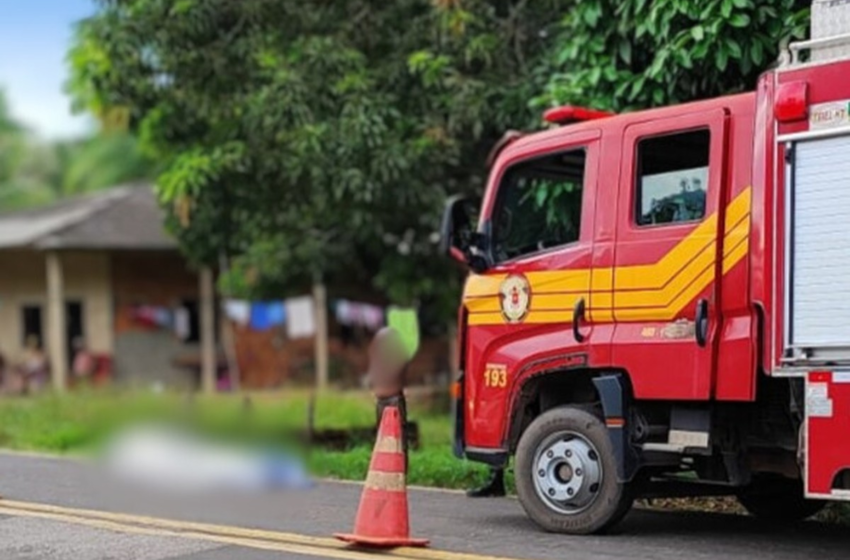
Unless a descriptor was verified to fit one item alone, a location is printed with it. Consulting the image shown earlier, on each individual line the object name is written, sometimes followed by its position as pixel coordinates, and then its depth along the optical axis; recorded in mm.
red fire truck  7723
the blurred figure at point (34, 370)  27112
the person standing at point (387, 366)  10406
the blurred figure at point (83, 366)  27638
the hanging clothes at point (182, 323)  29312
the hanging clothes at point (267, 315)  27125
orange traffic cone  8266
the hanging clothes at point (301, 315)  26031
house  27938
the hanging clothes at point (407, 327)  11285
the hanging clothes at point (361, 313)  26203
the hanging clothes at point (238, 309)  26766
